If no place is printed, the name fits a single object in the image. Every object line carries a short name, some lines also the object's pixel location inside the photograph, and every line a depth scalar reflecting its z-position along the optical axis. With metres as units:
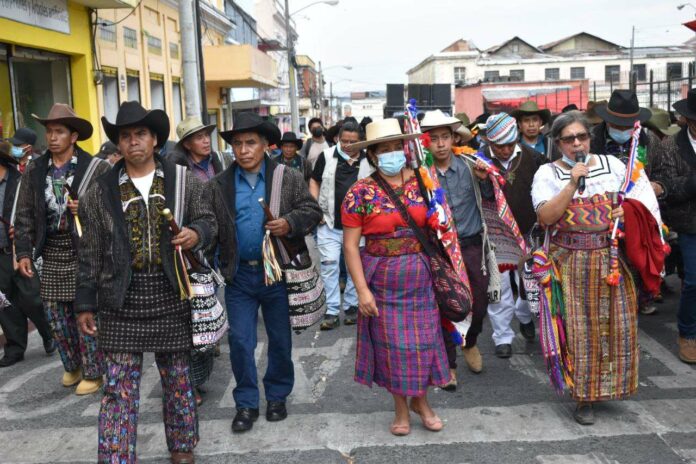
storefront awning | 24.28
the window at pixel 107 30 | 14.62
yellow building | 11.53
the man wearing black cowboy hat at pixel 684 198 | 5.59
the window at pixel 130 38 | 16.06
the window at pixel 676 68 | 54.39
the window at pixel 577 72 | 70.19
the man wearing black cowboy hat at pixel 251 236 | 4.71
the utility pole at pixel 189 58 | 12.20
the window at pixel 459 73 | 81.62
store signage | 10.88
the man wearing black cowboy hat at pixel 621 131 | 5.22
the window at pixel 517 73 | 70.60
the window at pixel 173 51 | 19.73
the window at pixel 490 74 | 74.29
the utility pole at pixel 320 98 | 66.96
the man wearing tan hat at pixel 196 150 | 6.30
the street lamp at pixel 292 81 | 32.19
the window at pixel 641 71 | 64.47
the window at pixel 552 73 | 70.19
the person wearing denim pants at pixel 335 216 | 7.43
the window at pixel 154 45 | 17.84
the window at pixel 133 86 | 16.67
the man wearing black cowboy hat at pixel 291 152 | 10.22
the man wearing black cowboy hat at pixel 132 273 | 3.97
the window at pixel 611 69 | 69.12
